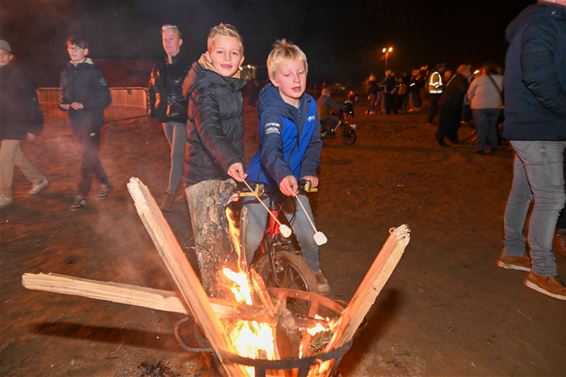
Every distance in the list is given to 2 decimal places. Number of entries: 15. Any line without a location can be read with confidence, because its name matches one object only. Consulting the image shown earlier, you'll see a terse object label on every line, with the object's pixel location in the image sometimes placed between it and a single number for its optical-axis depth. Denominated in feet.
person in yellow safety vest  47.11
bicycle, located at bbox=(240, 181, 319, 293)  10.25
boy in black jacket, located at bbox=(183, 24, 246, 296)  9.13
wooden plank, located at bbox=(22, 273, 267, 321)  5.38
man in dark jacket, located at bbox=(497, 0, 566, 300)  10.59
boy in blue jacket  9.44
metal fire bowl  5.13
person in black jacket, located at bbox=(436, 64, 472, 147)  34.53
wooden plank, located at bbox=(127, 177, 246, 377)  5.17
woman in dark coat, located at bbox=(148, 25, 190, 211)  17.76
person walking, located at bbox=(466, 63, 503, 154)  30.35
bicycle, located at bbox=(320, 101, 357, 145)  37.67
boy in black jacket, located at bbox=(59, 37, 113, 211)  19.22
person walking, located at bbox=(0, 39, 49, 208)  19.58
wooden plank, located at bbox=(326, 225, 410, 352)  5.50
